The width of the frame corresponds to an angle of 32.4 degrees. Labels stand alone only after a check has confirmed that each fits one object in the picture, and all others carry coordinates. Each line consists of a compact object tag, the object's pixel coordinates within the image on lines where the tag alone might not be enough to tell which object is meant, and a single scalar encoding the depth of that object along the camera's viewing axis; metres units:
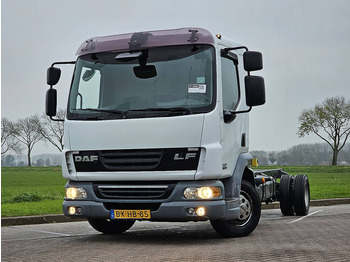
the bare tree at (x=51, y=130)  79.41
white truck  8.53
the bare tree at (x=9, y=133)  81.22
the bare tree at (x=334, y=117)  67.19
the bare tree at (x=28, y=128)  82.50
